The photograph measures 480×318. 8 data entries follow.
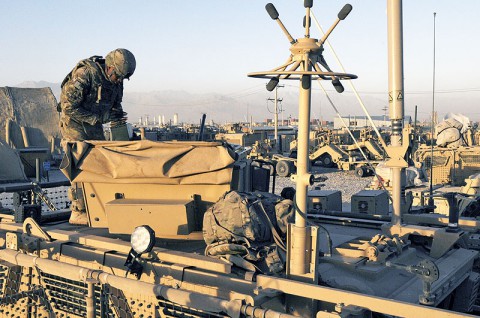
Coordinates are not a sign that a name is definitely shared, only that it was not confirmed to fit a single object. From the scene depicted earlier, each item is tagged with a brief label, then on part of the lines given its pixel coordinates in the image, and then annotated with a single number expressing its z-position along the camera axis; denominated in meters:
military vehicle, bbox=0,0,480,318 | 3.81
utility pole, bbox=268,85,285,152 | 35.03
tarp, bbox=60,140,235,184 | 5.39
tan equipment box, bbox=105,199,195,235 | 5.30
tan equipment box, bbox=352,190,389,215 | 7.57
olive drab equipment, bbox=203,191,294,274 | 4.43
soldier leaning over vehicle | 6.52
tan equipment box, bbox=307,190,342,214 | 7.56
